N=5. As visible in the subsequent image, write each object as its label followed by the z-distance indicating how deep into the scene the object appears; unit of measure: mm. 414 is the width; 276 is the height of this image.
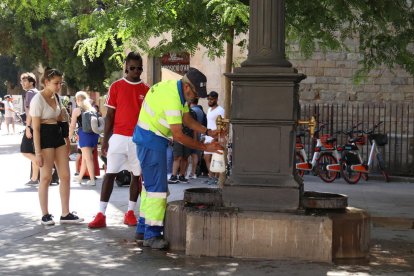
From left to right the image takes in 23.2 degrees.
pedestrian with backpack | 17812
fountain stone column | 9512
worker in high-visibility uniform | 9554
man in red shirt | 11422
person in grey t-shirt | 15381
